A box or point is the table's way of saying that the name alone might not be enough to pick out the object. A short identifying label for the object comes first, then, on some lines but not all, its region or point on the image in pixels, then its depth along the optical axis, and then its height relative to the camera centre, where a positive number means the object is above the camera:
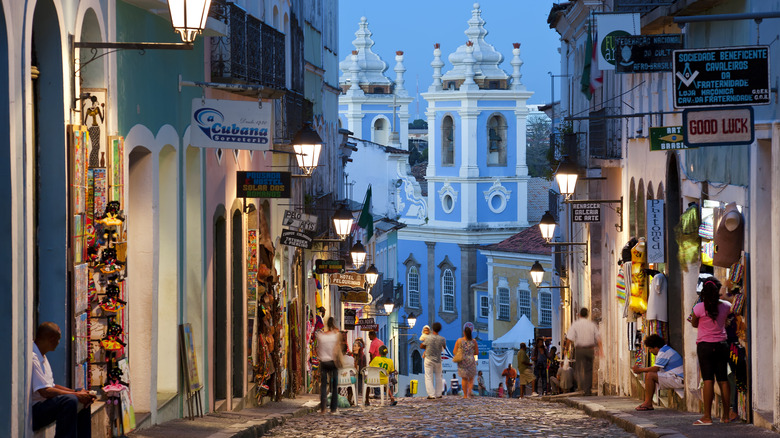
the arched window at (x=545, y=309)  67.00 -5.55
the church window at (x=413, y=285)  78.81 -5.05
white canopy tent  56.81 -5.83
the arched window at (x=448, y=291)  76.56 -5.23
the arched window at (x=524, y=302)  68.06 -5.26
